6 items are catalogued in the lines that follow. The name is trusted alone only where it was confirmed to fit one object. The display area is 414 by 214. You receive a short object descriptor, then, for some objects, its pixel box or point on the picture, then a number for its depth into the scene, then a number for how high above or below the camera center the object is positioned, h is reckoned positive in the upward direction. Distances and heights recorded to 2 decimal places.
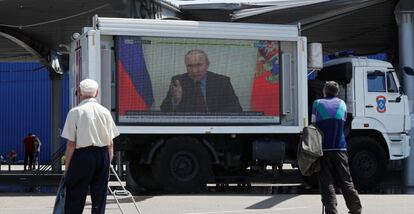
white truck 26.52 +0.18
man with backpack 16.84 -0.67
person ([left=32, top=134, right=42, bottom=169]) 55.58 -1.85
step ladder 16.52 -1.18
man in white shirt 14.05 -0.52
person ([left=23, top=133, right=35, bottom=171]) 54.74 -1.78
